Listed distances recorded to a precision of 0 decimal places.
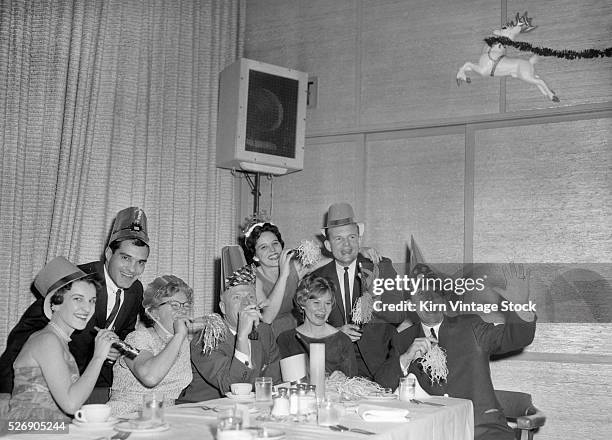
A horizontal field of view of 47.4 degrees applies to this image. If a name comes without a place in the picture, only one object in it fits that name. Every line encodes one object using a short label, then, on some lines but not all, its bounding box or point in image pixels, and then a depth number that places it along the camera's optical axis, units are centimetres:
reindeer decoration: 441
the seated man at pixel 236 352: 304
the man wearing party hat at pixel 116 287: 330
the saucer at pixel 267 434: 193
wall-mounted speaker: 482
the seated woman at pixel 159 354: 280
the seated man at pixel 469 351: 309
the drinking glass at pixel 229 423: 188
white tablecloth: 198
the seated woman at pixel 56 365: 232
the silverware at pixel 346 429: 213
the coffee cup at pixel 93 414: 204
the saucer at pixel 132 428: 198
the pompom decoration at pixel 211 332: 311
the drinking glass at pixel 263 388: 258
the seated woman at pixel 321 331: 330
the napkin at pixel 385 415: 231
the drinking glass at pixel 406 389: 280
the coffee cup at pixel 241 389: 270
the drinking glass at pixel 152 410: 206
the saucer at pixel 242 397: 266
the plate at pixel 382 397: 280
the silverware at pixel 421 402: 276
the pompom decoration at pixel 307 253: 396
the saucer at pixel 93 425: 201
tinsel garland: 422
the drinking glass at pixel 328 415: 223
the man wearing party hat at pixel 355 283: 363
